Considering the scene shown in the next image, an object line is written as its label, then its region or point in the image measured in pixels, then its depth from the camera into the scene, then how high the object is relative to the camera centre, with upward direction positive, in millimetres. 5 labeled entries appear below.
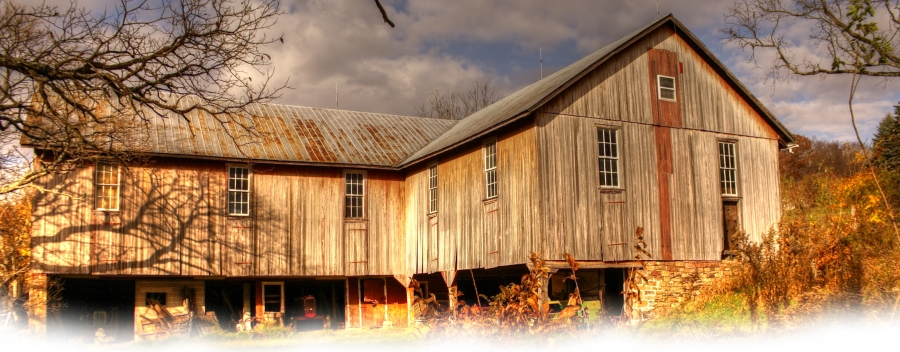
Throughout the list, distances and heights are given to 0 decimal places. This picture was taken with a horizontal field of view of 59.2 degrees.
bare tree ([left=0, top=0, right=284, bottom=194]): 7715 +2042
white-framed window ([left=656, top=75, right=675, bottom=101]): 20031 +4073
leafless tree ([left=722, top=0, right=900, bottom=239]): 10508 +2999
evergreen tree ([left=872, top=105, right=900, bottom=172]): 38094 +4792
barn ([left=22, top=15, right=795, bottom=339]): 18781 +1365
